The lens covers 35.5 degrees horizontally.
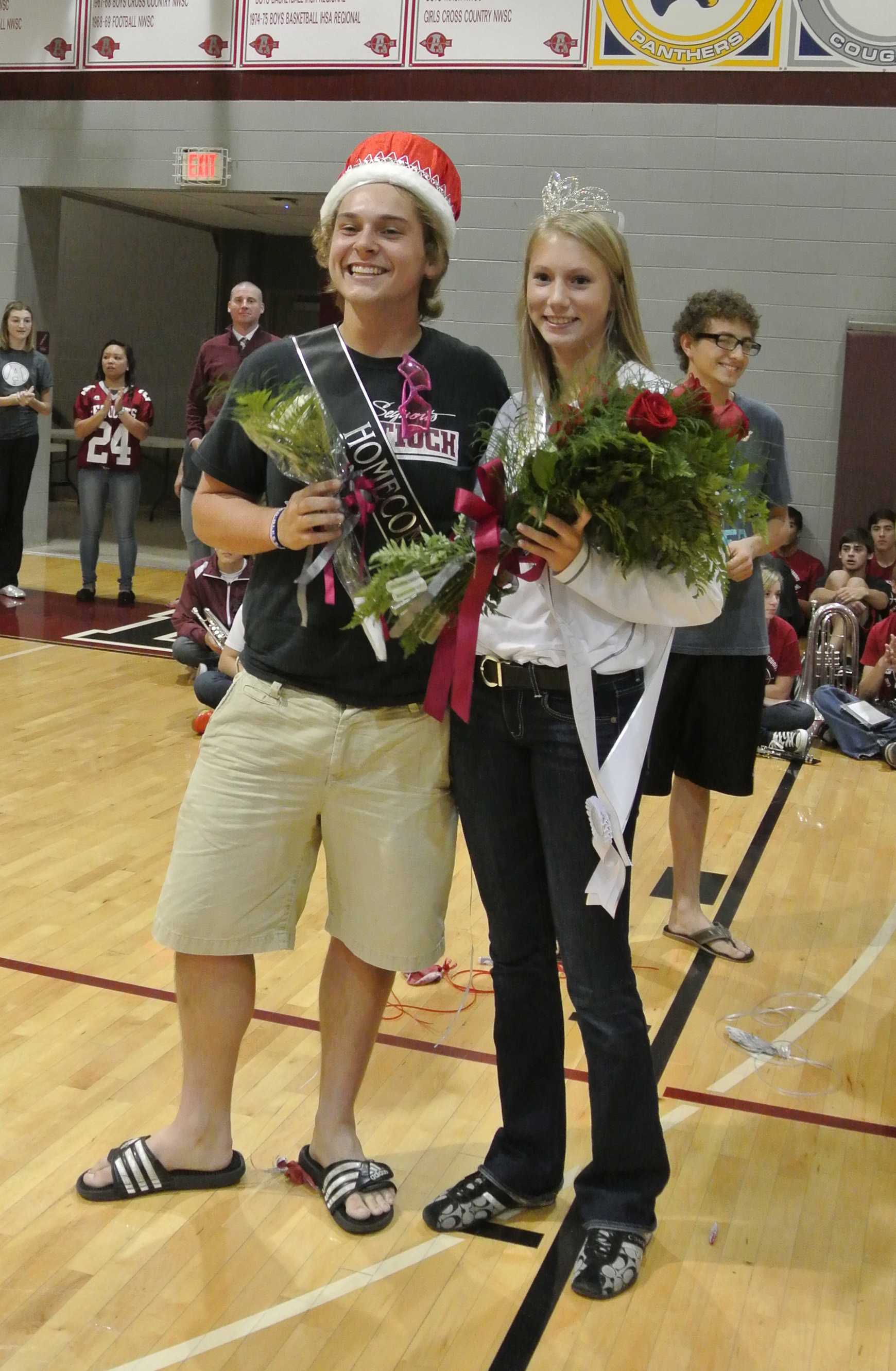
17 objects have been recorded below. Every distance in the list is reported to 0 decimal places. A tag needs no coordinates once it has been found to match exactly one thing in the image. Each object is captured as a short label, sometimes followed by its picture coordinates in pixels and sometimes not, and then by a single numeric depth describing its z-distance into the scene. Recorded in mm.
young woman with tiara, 2111
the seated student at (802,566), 8398
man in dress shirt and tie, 7516
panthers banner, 8234
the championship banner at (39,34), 9844
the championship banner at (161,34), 9375
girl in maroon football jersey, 8508
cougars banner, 8039
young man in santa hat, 2201
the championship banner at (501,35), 8602
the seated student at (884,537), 8008
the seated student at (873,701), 6246
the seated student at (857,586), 7359
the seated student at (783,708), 6176
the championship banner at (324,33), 8984
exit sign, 9422
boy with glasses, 3494
